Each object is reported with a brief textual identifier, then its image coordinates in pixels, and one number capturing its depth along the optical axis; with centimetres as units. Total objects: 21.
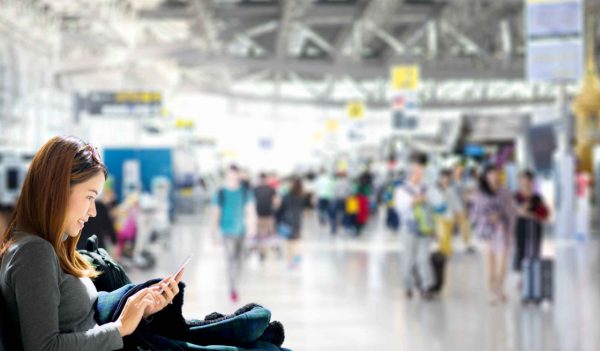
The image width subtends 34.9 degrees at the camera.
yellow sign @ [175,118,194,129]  4131
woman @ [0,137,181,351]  234
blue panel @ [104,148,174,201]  2650
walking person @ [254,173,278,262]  1642
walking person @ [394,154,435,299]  1120
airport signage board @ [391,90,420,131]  2073
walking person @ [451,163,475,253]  1658
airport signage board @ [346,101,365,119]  3672
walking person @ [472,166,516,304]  1099
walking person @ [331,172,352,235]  2453
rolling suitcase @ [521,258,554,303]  1051
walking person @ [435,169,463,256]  1391
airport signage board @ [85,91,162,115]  2114
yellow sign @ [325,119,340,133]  3981
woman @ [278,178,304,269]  1568
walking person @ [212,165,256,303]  1088
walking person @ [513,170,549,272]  1115
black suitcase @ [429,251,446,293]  1167
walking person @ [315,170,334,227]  2602
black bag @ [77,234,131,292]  274
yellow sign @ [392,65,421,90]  2152
